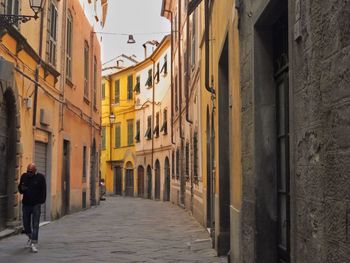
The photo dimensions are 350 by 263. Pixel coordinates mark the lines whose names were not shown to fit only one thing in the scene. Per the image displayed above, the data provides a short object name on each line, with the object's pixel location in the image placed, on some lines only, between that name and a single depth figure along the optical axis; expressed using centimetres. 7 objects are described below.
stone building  273
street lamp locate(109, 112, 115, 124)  3944
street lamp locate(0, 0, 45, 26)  1022
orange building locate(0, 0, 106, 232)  1162
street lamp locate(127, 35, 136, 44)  2861
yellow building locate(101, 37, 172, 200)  3325
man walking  973
